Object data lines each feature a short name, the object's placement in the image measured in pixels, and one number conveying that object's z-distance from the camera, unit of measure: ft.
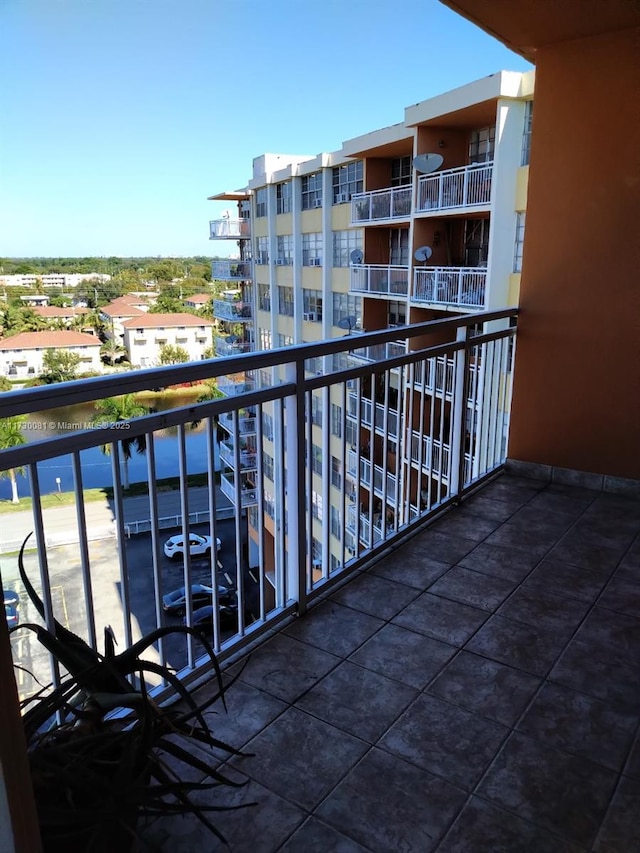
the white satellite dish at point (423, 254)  44.74
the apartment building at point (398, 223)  38.86
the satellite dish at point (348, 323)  54.27
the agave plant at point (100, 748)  3.87
